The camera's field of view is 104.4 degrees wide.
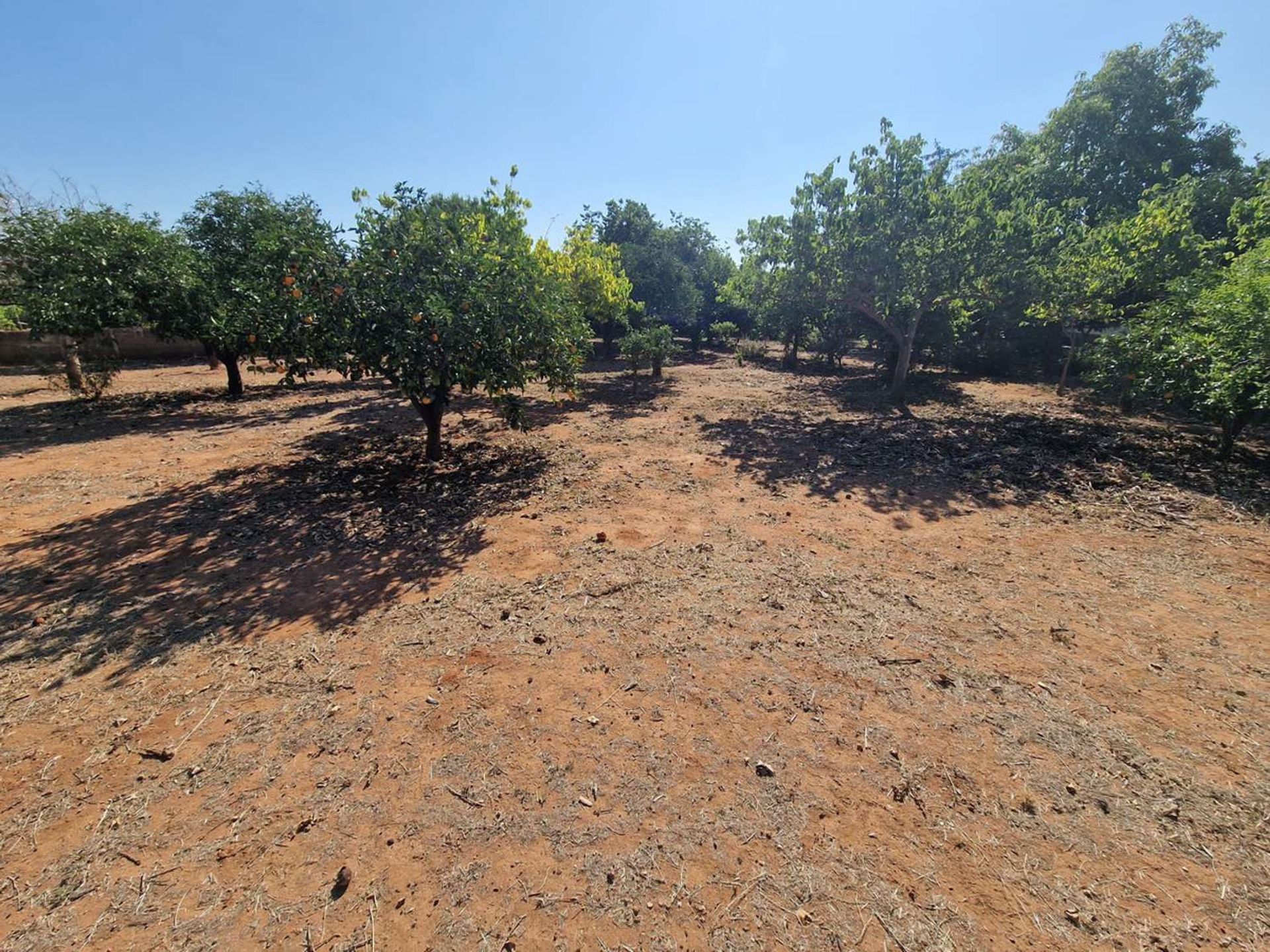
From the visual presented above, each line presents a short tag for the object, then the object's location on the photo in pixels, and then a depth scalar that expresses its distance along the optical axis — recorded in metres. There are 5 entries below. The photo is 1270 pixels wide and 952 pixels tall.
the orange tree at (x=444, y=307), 7.05
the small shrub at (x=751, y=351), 27.31
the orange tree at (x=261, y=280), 7.02
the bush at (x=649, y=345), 18.06
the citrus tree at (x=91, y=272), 10.97
